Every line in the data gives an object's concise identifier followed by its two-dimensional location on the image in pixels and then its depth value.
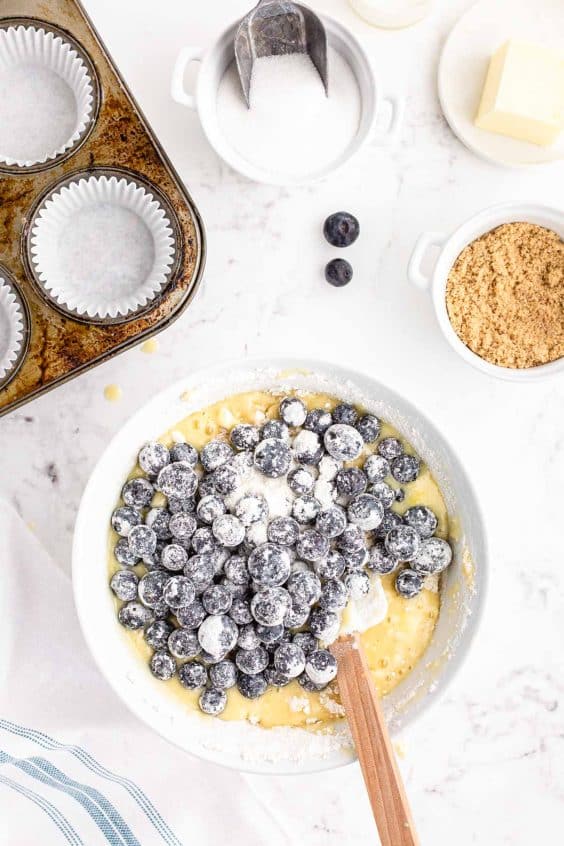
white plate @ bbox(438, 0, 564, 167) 0.62
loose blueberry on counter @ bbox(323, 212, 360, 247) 0.62
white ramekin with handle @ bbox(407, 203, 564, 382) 0.60
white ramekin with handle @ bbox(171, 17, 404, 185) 0.59
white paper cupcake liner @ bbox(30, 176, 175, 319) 0.60
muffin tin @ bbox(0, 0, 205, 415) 0.59
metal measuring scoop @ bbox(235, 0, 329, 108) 0.58
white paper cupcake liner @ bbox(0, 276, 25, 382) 0.59
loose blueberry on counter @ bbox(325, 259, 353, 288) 0.62
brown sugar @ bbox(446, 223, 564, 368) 0.61
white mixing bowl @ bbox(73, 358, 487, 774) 0.57
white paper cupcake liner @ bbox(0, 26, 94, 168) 0.61
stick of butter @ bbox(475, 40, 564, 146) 0.59
